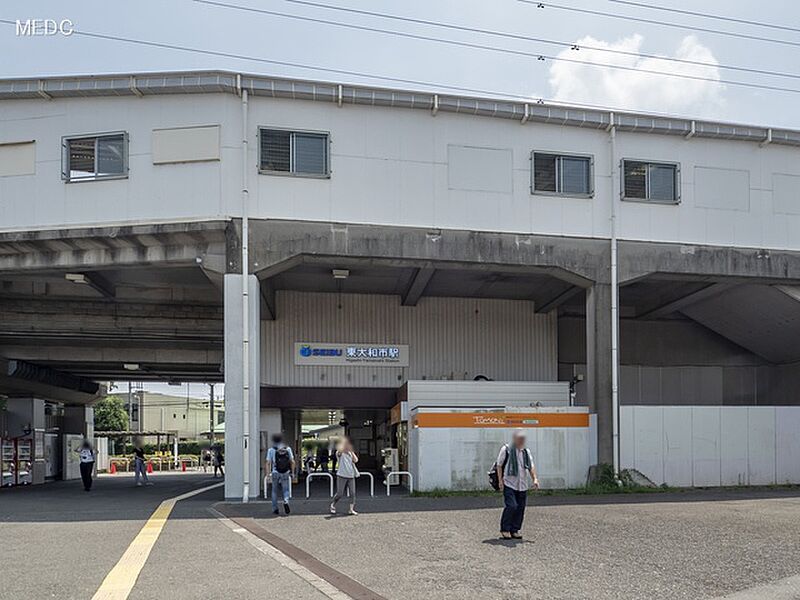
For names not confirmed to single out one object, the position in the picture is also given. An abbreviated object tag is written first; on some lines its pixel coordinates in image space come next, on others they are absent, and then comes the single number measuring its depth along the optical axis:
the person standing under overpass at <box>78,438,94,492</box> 25.98
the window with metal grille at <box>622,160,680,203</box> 22.47
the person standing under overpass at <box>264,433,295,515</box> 16.25
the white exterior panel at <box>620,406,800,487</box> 21.52
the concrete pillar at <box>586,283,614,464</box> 21.39
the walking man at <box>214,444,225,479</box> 38.03
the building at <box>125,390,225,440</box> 86.00
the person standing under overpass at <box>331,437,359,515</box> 15.80
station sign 26.39
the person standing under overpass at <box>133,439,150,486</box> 29.73
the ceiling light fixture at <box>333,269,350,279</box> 22.44
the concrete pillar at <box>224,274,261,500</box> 19.08
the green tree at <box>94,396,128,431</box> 71.88
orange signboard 20.42
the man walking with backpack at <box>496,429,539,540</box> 11.84
